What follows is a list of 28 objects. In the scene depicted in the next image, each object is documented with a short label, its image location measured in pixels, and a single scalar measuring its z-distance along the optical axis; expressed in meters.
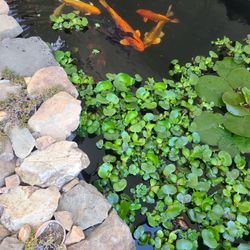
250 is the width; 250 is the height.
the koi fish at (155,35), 3.31
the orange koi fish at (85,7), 3.49
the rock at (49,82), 2.51
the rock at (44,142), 2.26
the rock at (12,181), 2.10
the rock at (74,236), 1.95
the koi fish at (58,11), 3.46
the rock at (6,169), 2.15
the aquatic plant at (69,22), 3.35
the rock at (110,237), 1.96
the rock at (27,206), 1.95
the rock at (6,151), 2.19
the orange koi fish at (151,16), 3.45
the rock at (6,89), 2.46
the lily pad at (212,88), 2.89
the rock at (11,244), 1.84
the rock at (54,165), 2.11
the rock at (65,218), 1.97
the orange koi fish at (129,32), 3.27
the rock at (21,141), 2.21
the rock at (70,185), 2.16
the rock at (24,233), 1.90
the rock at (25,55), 2.71
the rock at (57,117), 2.33
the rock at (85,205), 2.04
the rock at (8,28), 2.96
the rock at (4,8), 3.09
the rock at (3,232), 1.92
